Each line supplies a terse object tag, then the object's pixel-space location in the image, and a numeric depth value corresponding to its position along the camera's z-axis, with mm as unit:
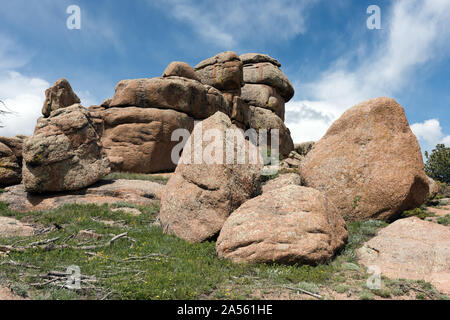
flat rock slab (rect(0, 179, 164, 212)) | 17625
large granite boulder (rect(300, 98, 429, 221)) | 13250
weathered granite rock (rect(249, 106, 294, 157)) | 42800
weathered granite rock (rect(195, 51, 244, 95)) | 39531
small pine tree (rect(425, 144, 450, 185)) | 43375
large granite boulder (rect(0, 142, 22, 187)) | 21547
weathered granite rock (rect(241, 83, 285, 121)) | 44344
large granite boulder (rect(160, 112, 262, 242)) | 11930
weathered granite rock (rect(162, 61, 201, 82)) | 32531
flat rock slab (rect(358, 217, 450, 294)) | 9102
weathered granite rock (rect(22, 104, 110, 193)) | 18266
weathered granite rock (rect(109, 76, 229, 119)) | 29188
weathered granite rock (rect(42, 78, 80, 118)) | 34500
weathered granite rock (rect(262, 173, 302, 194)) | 15773
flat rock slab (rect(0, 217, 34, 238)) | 12453
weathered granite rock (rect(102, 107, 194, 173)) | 27750
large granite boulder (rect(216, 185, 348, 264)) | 9375
